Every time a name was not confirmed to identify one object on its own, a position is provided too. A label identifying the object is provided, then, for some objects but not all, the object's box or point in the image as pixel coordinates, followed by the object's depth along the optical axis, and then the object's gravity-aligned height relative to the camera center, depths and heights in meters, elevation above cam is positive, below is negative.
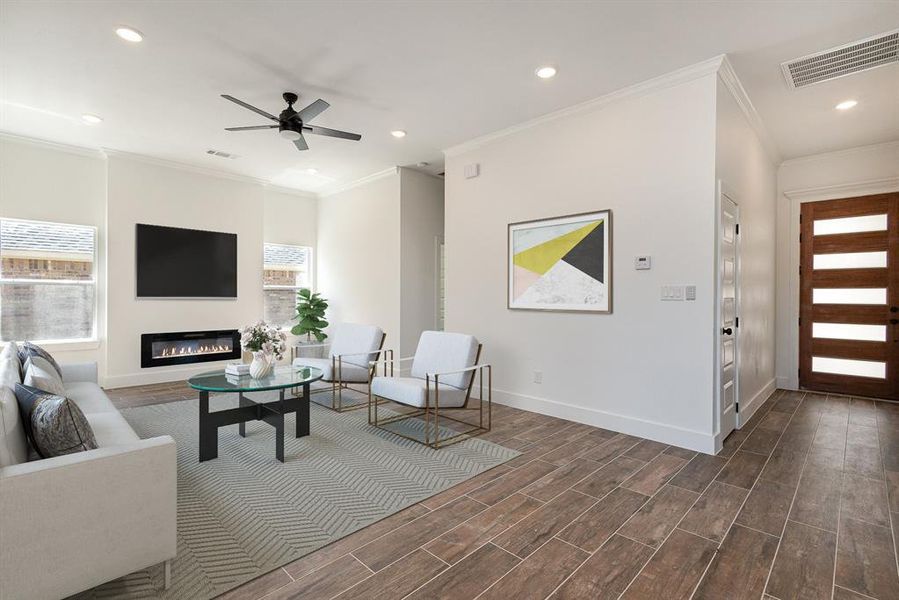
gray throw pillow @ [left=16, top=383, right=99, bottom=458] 1.66 -0.52
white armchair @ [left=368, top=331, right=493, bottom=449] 3.50 -0.74
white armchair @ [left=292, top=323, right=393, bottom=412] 4.58 -0.66
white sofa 1.41 -0.79
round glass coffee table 3.12 -0.87
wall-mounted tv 5.74 +0.50
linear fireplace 5.77 -0.71
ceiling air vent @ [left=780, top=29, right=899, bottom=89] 3.01 +1.83
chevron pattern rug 1.92 -1.20
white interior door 3.37 -0.07
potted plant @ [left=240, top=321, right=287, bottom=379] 3.61 -0.40
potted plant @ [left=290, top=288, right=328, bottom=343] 6.88 -0.29
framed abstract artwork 3.89 +0.36
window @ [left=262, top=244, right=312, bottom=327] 7.21 +0.36
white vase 3.58 -0.58
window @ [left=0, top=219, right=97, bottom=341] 4.98 +0.19
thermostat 3.61 +0.32
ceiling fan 3.66 +1.54
